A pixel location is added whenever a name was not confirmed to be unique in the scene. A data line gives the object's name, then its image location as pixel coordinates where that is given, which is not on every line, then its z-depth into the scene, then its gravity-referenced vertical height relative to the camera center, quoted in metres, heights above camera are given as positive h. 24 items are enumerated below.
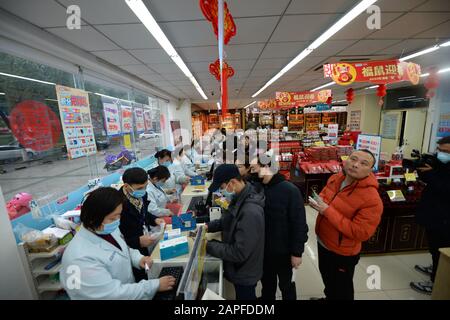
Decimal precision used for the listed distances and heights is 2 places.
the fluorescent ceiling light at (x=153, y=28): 2.23 +1.33
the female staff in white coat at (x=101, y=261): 1.12 -0.80
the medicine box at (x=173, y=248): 1.68 -1.04
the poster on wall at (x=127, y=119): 4.92 +0.19
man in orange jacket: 1.62 -0.86
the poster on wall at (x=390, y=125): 9.75 -0.57
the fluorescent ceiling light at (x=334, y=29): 2.44 +1.32
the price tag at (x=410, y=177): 2.95 -0.94
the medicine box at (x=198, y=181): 3.81 -1.10
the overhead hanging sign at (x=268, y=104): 8.98 +0.75
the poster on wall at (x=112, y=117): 4.19 +0.23
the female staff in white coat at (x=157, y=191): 2.67 -0.91
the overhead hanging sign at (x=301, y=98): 7.73 +0.78
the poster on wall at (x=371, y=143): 3.51 -0.53
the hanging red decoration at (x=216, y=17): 1.48 +0.85
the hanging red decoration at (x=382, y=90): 4.99 +0.59
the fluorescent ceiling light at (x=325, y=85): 7.51 +1.26
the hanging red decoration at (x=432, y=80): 5.21 +0.81
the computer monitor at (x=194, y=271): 0.96 -0.81
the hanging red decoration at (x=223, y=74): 2.79 +0.72
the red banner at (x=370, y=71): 3.98 +0.87
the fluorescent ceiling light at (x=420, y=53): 4.12 +1.29
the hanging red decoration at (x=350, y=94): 7.20 +0.77
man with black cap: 1.47 -0.86
